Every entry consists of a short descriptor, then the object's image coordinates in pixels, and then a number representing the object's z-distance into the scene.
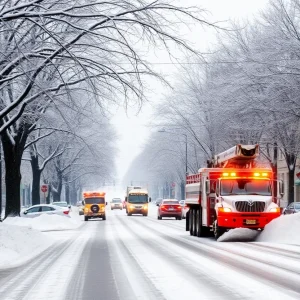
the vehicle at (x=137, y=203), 73.62
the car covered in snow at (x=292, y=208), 50.03
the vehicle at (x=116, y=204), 109.19
